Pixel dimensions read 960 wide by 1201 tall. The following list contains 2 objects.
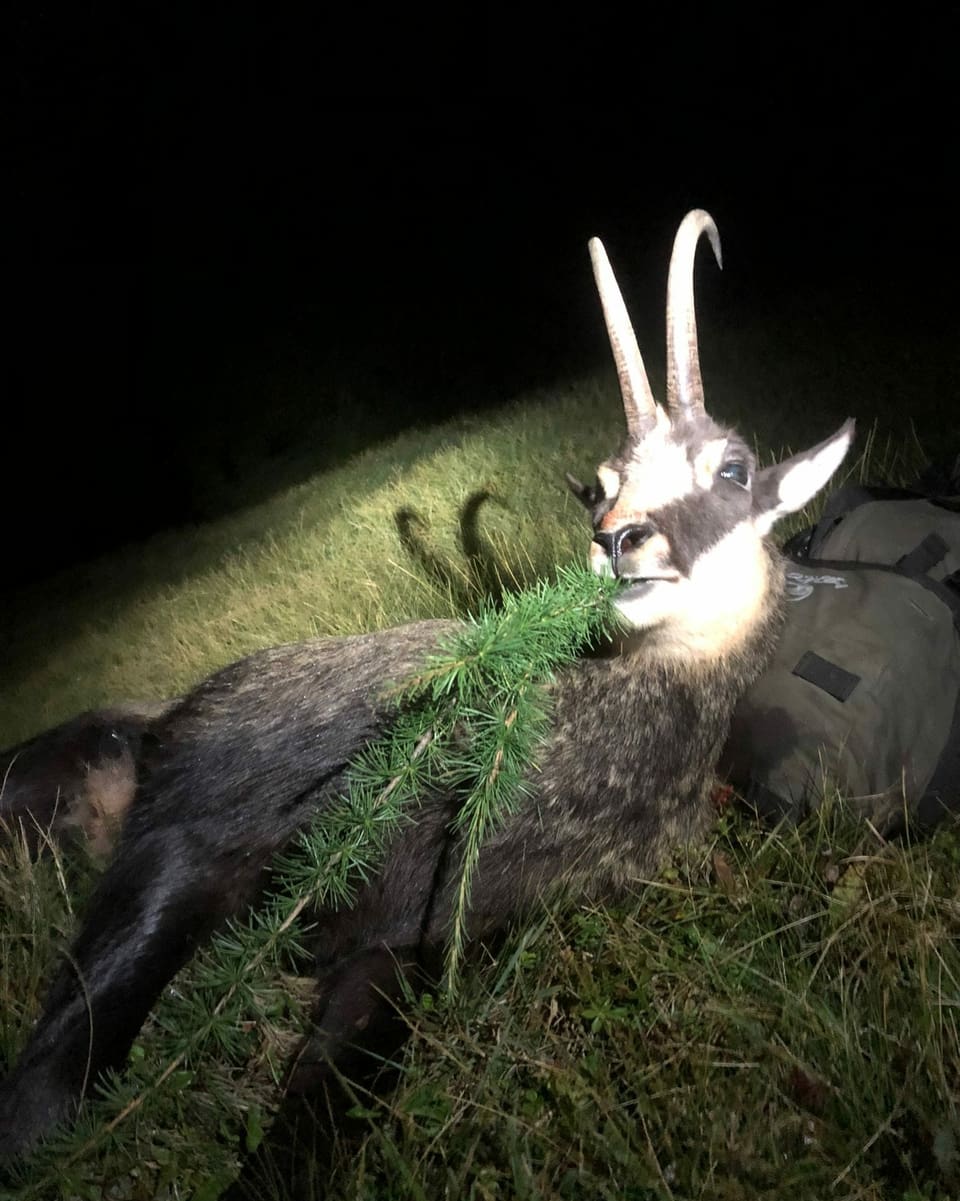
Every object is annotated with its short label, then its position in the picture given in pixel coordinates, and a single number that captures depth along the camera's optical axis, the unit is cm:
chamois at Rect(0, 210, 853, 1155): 74
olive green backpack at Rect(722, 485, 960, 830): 81
